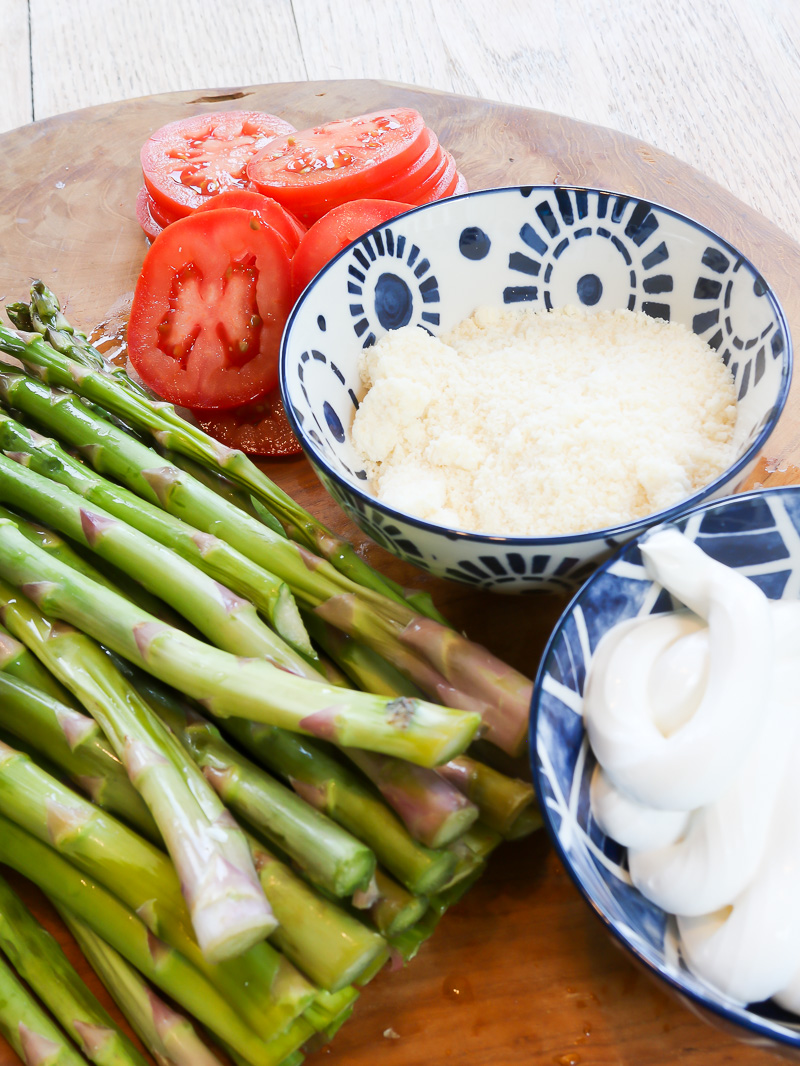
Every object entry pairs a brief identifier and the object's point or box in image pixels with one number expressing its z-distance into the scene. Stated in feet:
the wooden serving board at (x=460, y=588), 1.37
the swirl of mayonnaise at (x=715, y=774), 1.28
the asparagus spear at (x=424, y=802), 1.33
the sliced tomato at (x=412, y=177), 1.82
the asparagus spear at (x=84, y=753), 1.39
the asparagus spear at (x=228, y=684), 1.33
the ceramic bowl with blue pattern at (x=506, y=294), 1.49
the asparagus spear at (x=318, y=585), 1.40
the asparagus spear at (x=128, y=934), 1.34
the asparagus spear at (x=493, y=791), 1.37
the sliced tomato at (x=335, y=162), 1.80
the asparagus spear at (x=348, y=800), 1.35
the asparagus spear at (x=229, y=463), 1.49
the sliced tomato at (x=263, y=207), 1.75
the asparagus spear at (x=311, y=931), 1.32
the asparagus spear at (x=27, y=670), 1.42
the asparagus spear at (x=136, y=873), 1.32
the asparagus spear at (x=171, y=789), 1.29
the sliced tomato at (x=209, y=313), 1.72
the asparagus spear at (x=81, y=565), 1.47
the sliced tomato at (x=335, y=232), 1.69
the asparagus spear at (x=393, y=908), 1.35
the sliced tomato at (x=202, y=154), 1.86
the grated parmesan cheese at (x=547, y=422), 1.50
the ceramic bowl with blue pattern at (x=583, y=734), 1.25
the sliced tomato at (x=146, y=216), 1.90
